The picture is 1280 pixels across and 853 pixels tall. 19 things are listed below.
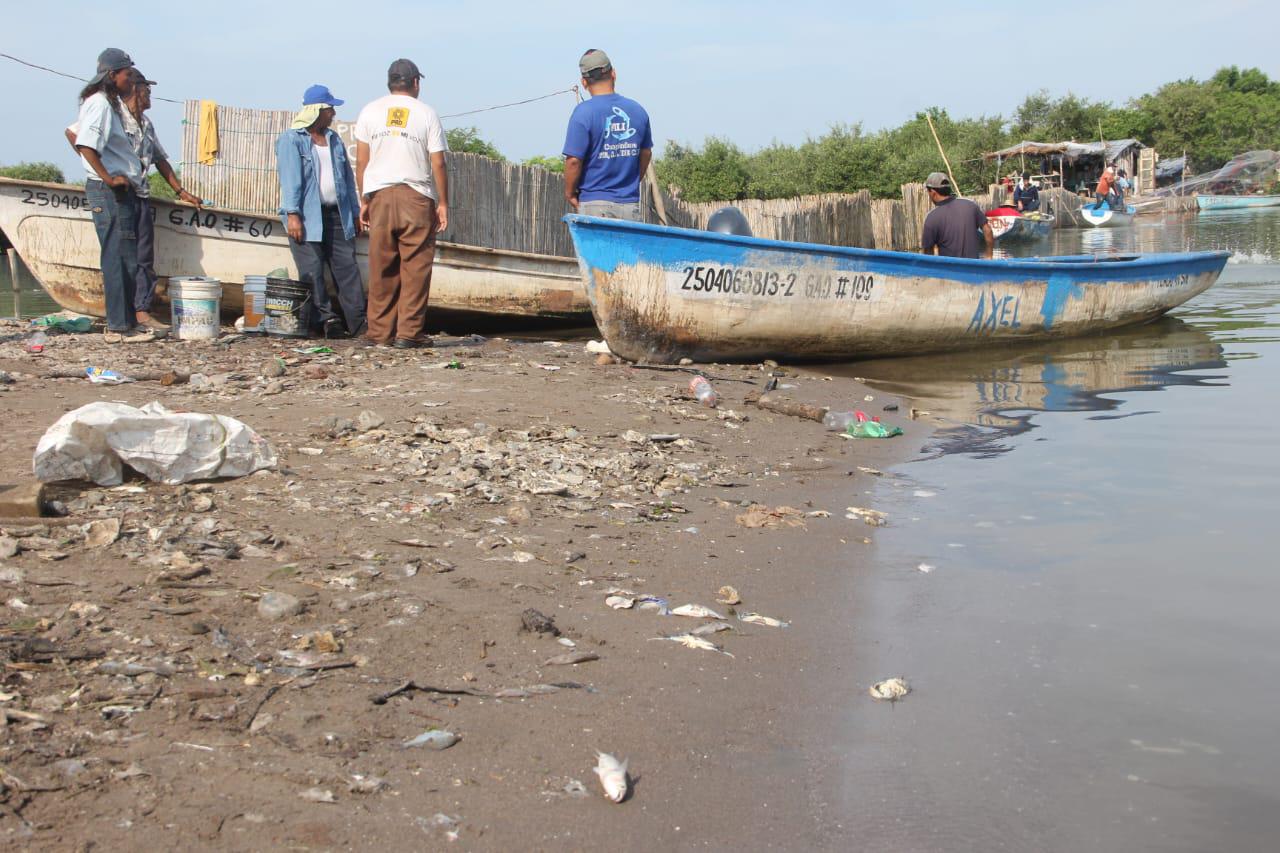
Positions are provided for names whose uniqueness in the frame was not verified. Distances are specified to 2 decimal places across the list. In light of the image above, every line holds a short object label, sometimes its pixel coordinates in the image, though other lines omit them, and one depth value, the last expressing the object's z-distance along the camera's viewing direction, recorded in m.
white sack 3.55
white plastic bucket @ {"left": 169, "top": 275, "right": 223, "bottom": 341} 7.52
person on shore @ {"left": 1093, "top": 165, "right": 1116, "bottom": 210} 33.50
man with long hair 7.03
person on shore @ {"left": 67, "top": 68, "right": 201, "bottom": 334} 7.41
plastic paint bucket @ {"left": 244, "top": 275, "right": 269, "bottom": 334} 7.88
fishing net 47.38
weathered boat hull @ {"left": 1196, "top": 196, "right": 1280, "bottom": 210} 42.16
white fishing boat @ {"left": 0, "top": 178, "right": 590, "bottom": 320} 7.84
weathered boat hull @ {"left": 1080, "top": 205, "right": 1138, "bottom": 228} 34.00
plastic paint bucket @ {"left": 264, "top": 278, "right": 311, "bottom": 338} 7.86
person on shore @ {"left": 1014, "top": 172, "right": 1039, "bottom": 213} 31.52
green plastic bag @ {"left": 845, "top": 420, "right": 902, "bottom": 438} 5.84
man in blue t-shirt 7.03
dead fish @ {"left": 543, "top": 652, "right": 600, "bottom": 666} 2.76
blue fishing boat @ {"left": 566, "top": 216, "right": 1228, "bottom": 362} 7.13
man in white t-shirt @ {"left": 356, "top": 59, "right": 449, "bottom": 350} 7.06
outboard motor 8.41
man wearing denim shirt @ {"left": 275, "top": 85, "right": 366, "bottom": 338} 7.63
